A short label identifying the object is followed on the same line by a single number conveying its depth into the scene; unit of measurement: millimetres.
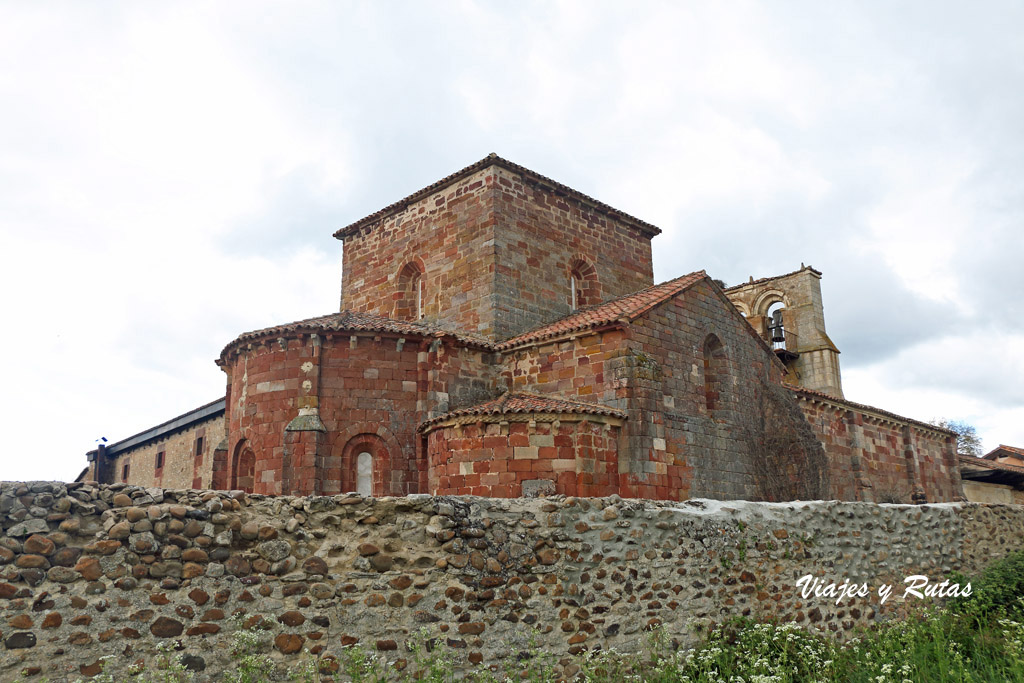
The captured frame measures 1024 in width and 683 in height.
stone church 12250
